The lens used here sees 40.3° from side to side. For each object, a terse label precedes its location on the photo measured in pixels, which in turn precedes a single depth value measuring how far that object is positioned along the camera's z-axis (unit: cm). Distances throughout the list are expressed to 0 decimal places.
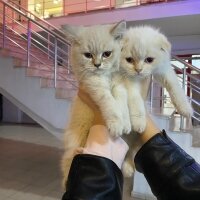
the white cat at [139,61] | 73
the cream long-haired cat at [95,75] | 73
